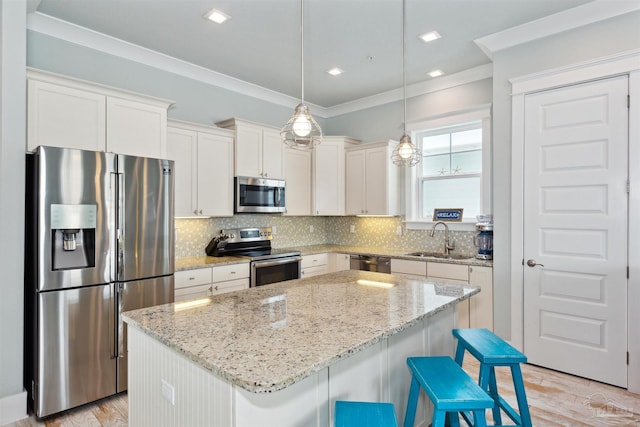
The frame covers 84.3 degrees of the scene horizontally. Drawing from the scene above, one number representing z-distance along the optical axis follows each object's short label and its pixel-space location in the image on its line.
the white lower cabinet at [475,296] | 3.49
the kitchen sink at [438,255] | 4.11
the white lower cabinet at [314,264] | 4.52
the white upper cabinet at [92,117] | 2.54
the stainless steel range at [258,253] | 3.89
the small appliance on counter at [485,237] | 3.61
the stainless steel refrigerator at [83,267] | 2.36
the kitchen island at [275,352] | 1.18
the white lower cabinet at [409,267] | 3.96
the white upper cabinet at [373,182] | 4.61
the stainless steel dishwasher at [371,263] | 4.29
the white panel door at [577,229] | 2.79
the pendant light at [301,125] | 2.03
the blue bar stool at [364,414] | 1.30
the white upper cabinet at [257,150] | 4.04
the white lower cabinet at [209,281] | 3.27
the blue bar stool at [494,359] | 1.83
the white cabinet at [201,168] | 3.56
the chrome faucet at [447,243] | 4.24
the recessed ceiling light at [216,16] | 2.83
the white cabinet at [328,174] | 4.94
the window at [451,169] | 4.09
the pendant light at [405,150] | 2.65
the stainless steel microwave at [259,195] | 4.04
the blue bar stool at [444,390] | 1.43
